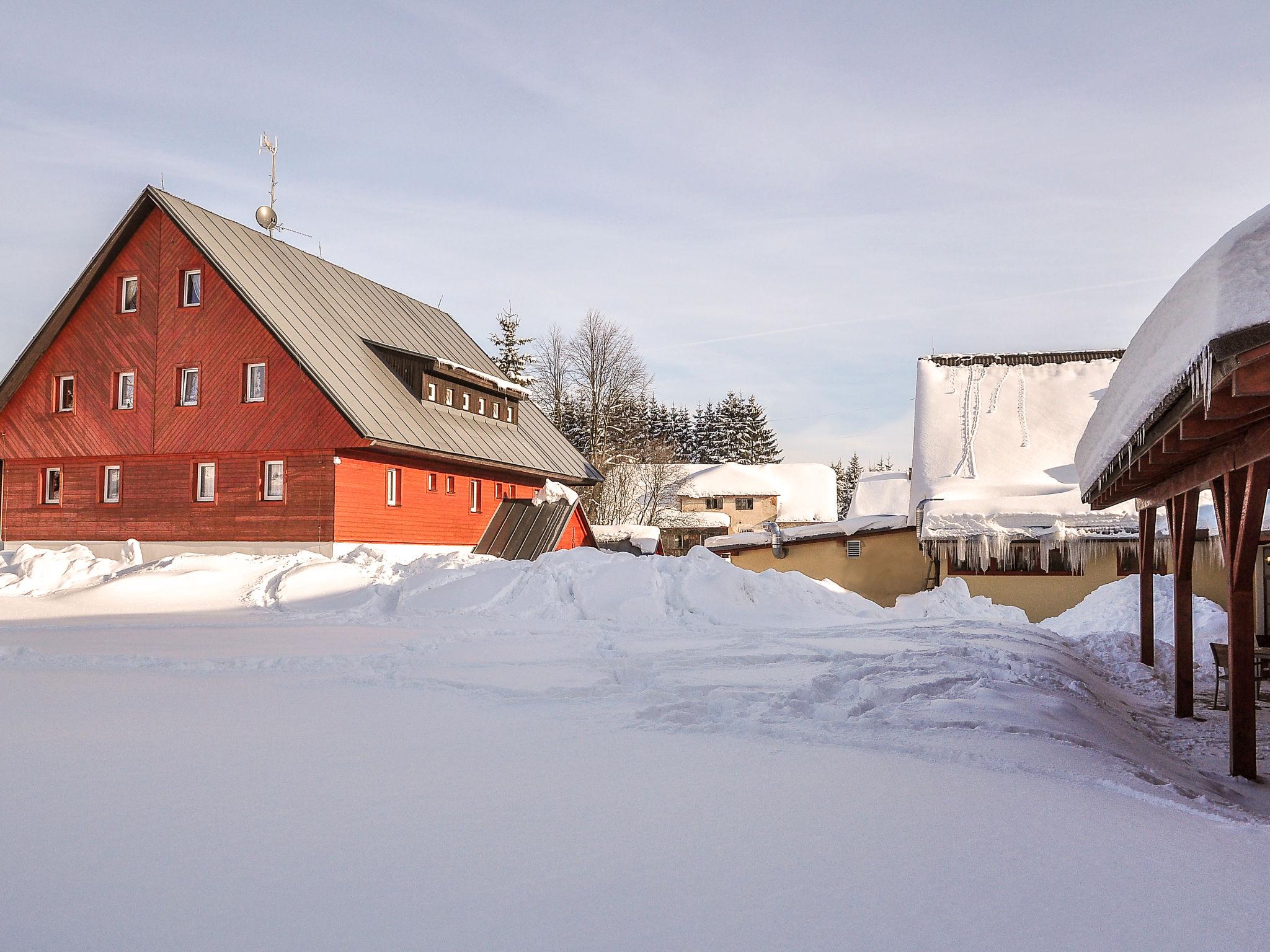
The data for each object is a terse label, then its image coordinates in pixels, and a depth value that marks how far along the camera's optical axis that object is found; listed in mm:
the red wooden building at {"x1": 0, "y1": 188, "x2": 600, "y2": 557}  23062
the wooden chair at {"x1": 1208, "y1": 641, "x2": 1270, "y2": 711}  11266
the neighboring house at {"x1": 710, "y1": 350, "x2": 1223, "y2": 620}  23469
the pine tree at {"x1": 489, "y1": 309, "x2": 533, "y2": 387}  53281
